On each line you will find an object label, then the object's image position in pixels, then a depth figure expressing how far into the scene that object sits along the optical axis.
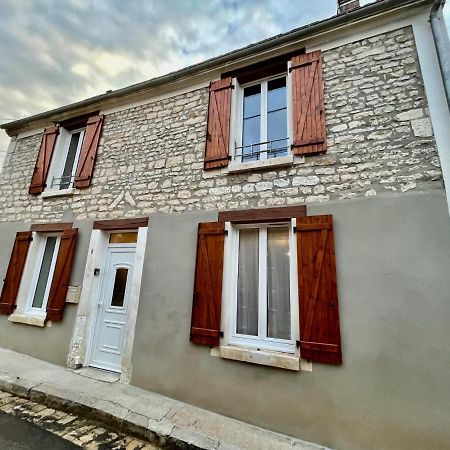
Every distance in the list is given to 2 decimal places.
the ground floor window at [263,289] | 2.78
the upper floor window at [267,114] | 3.14
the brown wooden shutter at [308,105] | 3.04
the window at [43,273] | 4.39
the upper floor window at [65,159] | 5.04
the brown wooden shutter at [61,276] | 3.95
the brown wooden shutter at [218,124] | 3.53
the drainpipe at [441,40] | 2.57
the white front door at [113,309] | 3.75
